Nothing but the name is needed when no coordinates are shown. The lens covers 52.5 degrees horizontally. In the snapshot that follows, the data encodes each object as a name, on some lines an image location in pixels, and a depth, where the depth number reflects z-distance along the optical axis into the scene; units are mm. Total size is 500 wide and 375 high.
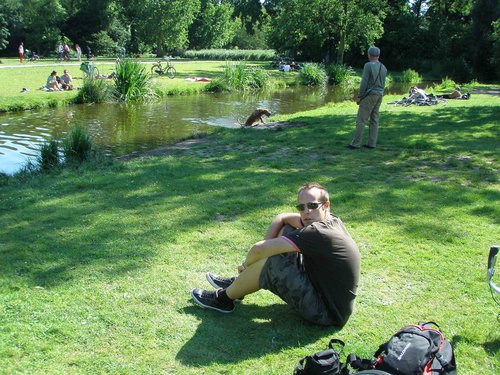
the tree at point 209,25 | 67125
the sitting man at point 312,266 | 3395
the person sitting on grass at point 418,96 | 16344
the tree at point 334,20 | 31453
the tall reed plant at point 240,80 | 23859
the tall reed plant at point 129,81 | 18719
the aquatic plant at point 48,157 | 8812
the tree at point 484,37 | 34438
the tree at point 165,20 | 46938
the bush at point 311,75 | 28781
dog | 13453
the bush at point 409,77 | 32719
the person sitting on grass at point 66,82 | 20125
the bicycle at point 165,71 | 28528
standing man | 8953
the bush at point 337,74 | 30469
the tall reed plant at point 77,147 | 9227
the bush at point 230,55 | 58469
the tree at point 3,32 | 46688
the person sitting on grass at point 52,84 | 19531
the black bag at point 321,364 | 2779
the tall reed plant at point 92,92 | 18391
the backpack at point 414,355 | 2654
